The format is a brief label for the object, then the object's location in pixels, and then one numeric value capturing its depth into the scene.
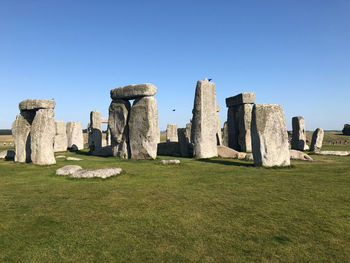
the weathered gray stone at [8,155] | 12.71
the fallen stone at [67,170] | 7.67
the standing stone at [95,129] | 18.79
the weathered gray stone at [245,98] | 16.58
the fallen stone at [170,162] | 10.36
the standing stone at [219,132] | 19.44
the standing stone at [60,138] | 19.05
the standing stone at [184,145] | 13.99
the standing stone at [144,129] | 12.52
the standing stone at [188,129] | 22.61
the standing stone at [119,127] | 13.63
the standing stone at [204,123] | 13.01
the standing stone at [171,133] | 24.88
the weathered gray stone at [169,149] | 15.14
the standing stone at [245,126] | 16.53
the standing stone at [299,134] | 18.75
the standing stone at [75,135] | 21.56
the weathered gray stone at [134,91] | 12.60
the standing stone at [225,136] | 19.69
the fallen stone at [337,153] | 13.50
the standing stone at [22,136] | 11.14
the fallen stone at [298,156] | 11.66
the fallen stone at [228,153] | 12.68
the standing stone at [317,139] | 16.22
